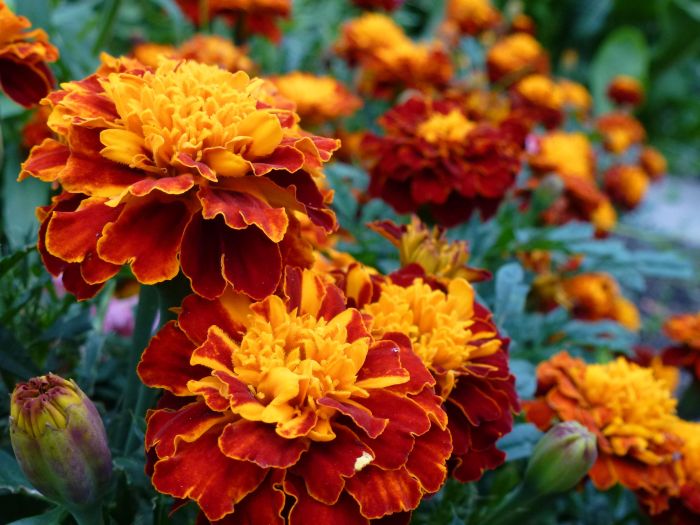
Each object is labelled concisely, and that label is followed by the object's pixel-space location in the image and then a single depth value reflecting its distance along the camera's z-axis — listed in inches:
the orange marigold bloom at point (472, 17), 32.6
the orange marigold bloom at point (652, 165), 34.3
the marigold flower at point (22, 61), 10.6
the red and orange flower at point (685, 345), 15.3
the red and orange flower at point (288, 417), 8.4
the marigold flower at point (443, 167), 13.6
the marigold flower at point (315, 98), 19.1
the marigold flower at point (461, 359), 9.8
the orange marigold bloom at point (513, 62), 29.2
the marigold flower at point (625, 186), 28.4
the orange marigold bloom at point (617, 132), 31.3
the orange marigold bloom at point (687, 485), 11.6
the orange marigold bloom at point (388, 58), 22.0
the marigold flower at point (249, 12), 21.2
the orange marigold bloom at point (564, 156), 21.3
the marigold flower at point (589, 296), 20.9
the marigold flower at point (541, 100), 26.9
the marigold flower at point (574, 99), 34.8
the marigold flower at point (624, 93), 37.5
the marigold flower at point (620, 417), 11.2
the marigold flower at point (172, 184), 8.8
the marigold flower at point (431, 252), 11.3
